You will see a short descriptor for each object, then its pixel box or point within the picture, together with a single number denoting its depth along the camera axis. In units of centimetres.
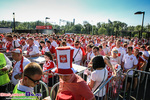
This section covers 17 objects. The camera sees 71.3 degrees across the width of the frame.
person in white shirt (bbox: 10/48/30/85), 303
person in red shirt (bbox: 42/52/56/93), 358
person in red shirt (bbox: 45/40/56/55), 635
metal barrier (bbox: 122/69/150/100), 446
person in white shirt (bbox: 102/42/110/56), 694
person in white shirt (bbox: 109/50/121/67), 455
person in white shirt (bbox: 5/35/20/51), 631
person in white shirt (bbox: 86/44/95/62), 521
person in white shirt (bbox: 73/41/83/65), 559
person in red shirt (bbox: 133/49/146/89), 479
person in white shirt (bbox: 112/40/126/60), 573
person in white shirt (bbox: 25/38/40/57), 556
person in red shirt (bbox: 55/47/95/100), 149
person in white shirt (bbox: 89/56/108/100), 242
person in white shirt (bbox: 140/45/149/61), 555
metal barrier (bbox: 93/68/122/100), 258
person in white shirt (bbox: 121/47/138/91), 452
